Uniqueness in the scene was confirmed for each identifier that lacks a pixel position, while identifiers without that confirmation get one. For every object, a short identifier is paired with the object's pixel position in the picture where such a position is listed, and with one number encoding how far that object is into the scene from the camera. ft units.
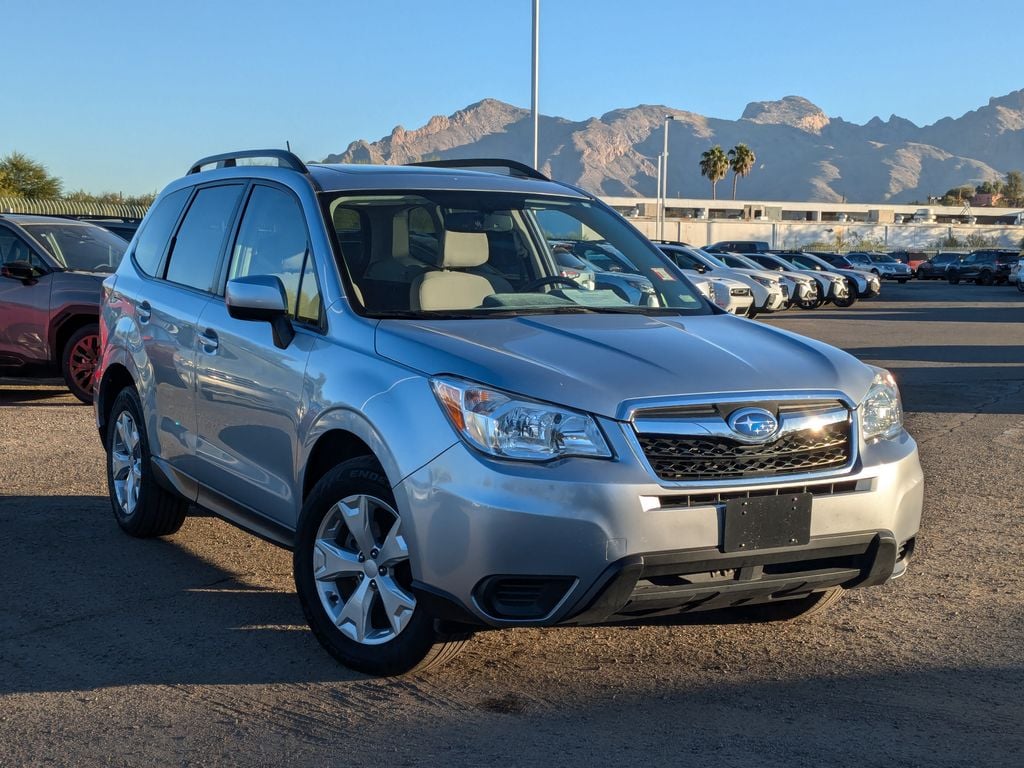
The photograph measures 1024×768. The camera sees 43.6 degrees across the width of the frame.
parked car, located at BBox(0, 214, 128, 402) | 38.22
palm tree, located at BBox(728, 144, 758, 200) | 344.49
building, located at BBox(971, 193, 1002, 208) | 582.68
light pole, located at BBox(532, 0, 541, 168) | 111.55
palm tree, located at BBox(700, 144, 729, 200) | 343.67
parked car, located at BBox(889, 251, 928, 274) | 229.45
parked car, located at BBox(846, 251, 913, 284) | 207.21
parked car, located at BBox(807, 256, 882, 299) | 135.03
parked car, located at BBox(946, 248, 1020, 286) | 192.54
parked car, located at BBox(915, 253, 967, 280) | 210.18
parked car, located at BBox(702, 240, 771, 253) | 169.78
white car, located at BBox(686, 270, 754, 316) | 88.33
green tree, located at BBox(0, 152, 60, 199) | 185.68
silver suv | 13.05
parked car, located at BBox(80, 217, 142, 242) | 51.98
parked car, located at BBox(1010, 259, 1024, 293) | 158.61
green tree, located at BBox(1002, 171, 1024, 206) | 599.82
